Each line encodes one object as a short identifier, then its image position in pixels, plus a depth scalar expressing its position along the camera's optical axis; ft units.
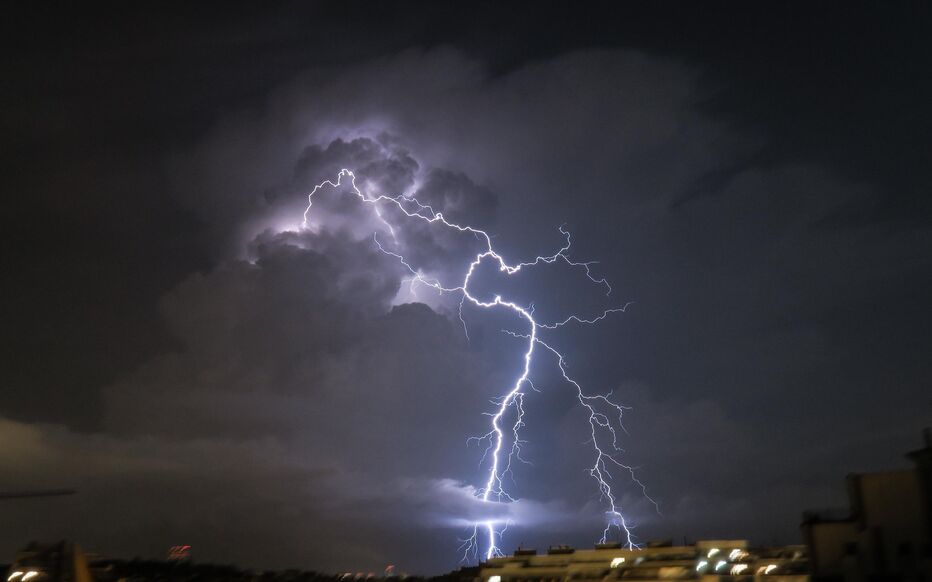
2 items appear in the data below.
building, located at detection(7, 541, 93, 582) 89.88
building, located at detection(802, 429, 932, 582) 92.17
